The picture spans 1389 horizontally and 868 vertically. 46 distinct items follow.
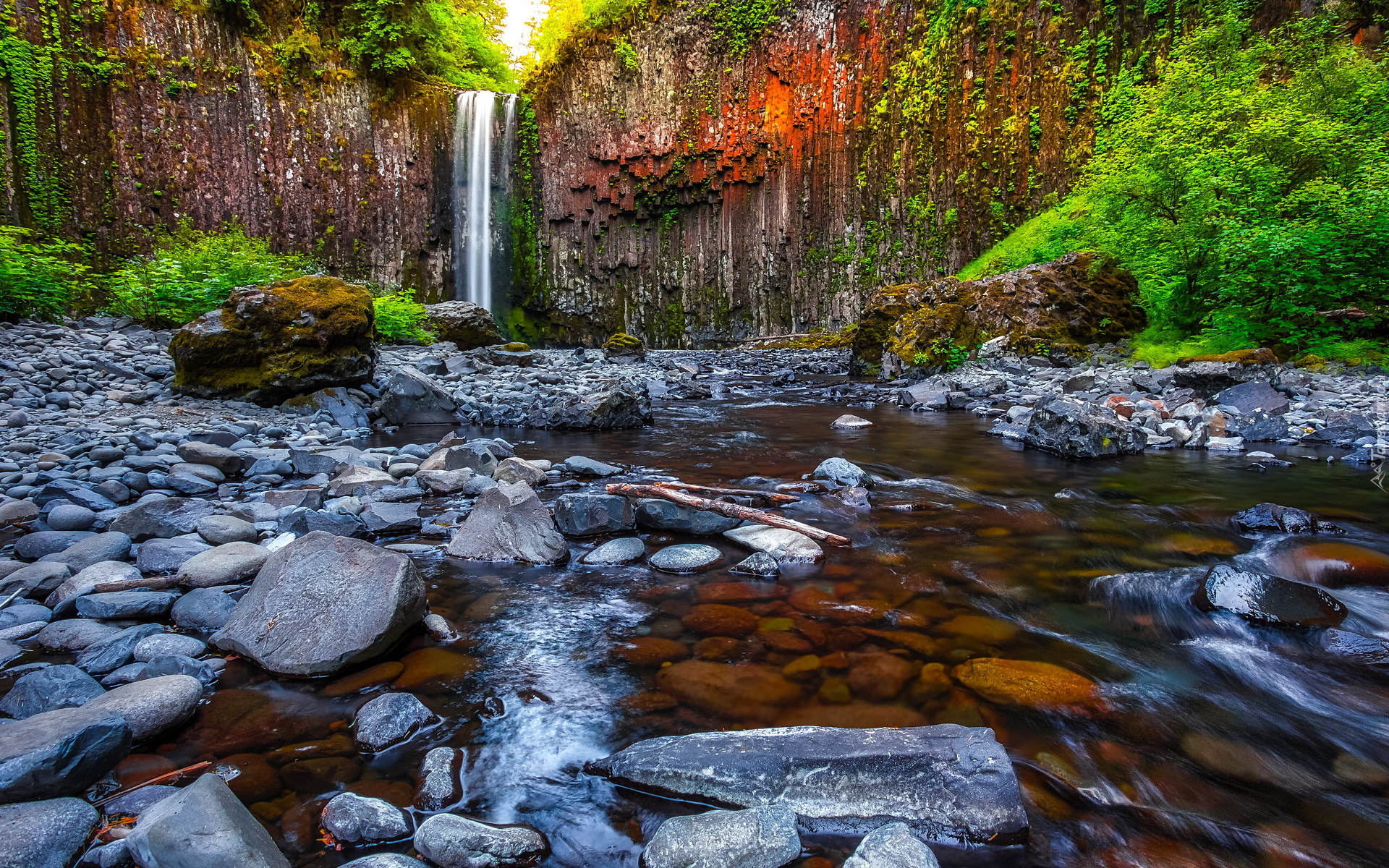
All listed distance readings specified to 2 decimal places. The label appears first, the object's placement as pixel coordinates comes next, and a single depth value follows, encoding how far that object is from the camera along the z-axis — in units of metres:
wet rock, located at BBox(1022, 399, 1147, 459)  5.14
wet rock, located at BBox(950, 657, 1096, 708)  1.78
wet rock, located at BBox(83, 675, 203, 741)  1.50
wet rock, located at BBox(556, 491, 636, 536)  3.23
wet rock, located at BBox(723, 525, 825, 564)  2.86
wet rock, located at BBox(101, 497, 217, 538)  2.95
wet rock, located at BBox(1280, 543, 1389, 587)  2.47
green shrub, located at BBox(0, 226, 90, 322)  8.07
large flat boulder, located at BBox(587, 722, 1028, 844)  1.28
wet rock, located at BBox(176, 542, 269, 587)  2.41
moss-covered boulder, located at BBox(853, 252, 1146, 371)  10.76
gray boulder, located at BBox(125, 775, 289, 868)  1.02
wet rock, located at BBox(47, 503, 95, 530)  3.09
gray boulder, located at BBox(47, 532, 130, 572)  2.56
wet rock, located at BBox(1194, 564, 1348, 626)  2.16
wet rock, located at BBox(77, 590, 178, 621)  2.17
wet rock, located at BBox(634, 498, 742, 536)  3.25
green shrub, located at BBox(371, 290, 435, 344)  12.81
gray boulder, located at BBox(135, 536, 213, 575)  2.52
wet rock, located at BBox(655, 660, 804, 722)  1.75
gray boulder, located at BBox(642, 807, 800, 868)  1.17
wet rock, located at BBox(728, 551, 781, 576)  2.70
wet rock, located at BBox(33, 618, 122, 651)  1.98
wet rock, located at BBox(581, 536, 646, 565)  2.90
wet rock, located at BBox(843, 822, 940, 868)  1.12
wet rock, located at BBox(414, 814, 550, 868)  1.17
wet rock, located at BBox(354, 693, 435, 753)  1.55
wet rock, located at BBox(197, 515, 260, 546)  2.91
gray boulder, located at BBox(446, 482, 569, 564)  2.94
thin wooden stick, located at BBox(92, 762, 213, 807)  1.33
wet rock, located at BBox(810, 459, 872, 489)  4.18
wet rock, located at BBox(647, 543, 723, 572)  2.78
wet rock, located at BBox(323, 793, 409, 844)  1.23
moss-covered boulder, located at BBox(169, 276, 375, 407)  6.71
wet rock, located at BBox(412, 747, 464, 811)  1.36
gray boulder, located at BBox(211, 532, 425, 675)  1.90
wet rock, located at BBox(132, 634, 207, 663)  1.91
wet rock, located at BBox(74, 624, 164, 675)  1.84
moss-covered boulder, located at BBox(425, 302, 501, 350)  14.15
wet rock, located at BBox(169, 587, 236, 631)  2.14
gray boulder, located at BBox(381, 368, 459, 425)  7.53
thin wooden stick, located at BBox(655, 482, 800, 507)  3.69
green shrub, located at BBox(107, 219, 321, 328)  9.54
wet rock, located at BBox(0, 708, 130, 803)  1.21
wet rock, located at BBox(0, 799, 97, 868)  1.06
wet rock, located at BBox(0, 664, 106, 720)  1.57
